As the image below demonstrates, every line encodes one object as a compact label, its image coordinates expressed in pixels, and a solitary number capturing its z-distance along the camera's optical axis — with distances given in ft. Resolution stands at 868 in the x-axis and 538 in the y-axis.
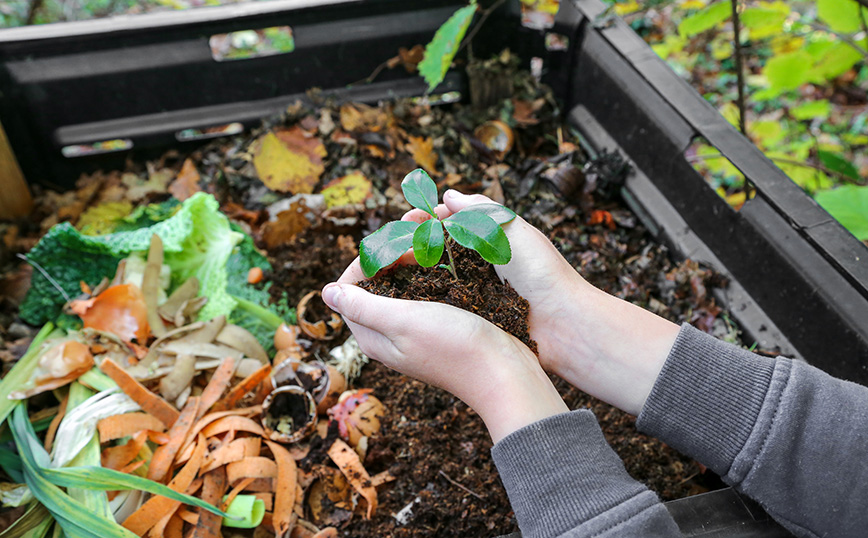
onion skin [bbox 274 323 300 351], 2.02
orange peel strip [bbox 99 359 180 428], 1.75
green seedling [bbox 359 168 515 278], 1.29
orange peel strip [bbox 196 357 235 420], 1.81
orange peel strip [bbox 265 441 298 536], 1.60
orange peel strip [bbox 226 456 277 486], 1.66
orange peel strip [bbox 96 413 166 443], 1.67
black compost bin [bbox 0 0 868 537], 1.75
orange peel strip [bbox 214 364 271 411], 1.83
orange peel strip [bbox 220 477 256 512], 1.63
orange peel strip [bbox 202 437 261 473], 1.67
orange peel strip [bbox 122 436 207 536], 1.54
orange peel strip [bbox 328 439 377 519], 1.64
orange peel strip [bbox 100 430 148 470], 1.68
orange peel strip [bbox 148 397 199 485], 1.66
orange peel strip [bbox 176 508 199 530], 1.58
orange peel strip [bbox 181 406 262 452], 1.73
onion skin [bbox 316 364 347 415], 1.84
